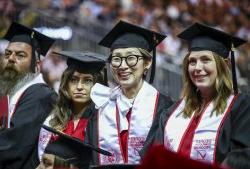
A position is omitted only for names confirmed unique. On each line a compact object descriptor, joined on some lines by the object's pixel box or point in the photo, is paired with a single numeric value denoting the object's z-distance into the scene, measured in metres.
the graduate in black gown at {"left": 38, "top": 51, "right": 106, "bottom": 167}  9.45
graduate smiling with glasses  8.76
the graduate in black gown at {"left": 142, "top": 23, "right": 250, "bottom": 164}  7.93
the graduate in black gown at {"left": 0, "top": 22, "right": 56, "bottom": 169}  9.94
